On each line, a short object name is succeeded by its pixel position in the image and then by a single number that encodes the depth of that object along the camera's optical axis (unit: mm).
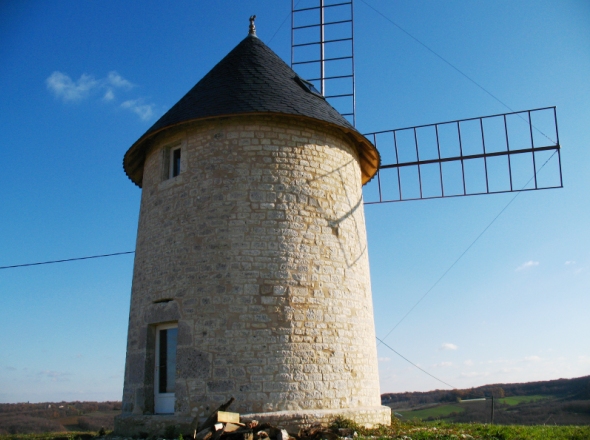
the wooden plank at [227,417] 7273
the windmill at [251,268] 8242
